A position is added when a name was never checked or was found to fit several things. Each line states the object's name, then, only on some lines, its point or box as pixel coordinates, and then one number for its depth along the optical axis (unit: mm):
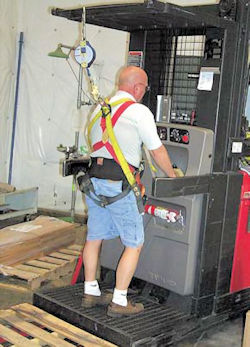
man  3043
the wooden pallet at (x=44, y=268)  4363
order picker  3213
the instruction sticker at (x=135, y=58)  3918
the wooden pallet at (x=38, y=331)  3000
